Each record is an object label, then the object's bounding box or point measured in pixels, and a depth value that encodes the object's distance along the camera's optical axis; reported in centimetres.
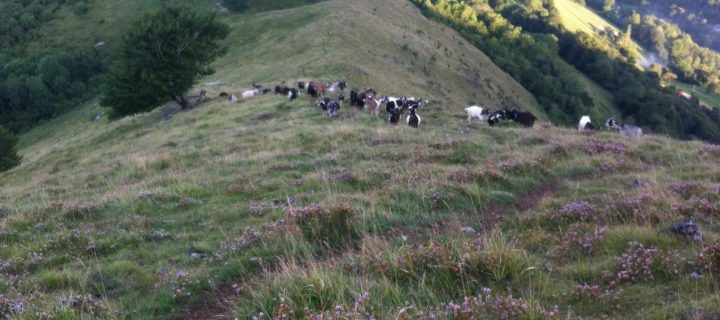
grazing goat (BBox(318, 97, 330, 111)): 2825
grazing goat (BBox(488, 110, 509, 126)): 2566
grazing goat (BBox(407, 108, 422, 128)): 2356
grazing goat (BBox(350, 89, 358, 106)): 2923
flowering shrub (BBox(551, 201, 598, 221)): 833
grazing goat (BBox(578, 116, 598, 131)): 2617
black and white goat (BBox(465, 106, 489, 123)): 2758
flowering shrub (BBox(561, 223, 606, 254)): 693
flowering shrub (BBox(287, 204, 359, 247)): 849
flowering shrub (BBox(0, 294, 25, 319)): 586
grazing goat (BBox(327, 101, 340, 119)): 2627
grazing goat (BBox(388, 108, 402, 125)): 2427
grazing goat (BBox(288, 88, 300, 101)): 3200
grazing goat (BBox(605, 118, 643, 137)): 2602
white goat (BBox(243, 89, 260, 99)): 3548
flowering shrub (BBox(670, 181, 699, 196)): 972
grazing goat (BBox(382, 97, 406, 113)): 2781
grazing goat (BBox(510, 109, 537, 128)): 2622
